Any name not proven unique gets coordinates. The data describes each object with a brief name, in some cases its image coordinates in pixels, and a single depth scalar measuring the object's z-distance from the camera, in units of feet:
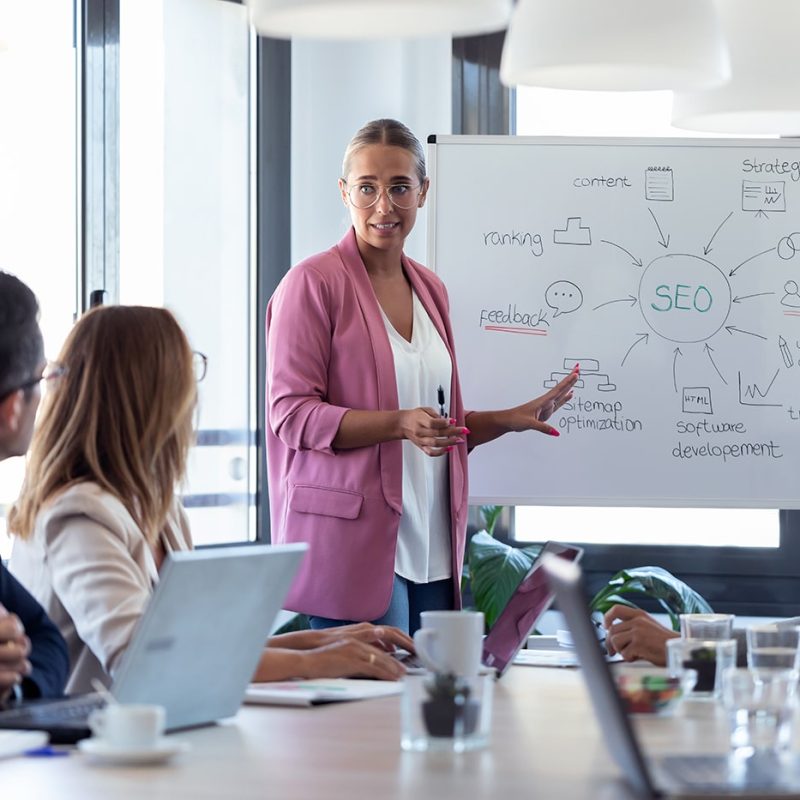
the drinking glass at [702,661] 10.15
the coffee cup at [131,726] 8.31
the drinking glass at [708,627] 10.42
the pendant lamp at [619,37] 10.82
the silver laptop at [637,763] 7.04
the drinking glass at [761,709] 8.70
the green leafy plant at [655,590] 15.15
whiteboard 14.99
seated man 9.89
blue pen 8.55
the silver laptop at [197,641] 8.71
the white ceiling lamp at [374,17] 10.26
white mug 9.51
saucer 8.24
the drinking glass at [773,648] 9.79
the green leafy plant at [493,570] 15.22
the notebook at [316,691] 9.91
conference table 7.67
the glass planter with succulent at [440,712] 8.72
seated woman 10.10
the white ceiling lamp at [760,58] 11.97
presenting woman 13.12
